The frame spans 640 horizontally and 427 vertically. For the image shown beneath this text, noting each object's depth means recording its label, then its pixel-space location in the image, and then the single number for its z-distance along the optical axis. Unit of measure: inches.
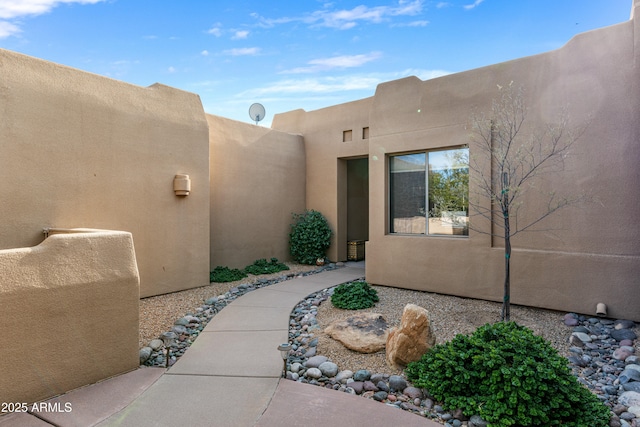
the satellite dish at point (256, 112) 427.2
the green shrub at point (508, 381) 105.3
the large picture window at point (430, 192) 256.8
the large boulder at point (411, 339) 142.6
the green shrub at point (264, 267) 343.0
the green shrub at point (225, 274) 309.0
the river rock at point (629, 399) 120.2
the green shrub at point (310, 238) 384.8
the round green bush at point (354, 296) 224.7
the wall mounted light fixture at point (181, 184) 270.7
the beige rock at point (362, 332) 160.7
